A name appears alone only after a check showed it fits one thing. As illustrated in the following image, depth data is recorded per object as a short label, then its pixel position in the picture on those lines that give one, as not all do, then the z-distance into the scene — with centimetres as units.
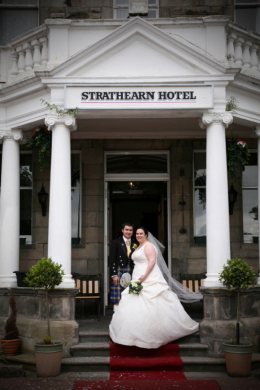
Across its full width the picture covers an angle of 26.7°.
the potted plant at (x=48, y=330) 801
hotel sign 930
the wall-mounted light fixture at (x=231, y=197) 1177
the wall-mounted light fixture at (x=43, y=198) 1173
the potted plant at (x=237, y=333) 799
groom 962
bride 834
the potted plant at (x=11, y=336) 903
